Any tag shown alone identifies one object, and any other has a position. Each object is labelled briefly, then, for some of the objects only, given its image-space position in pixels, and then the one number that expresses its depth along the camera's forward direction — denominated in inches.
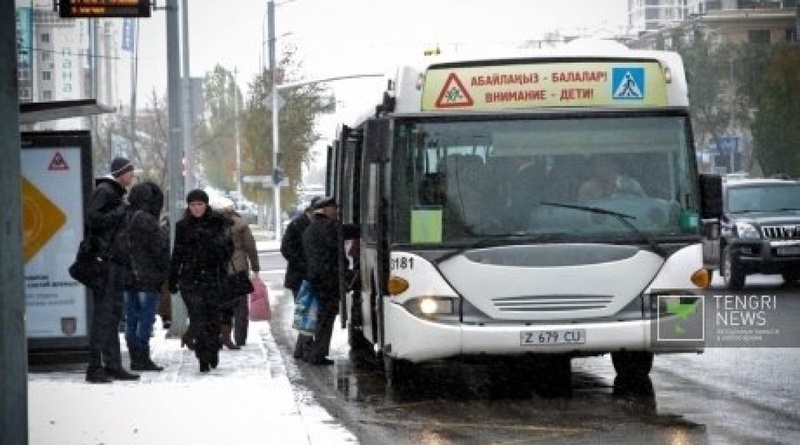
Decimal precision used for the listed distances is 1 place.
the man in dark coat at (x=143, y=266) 636.7
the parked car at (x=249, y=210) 3553.4
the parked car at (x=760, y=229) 1112.2
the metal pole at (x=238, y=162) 3115.2
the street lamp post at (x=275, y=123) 2367.1
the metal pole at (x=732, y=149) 3611.5
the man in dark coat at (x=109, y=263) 591.5
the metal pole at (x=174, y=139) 838.5
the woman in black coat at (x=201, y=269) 648.4
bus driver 565.0
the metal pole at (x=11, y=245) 305.1
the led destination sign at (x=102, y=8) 701.9
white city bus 557.6
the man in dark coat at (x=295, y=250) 785.6
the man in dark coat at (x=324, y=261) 711.7
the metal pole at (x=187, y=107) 1487.5
